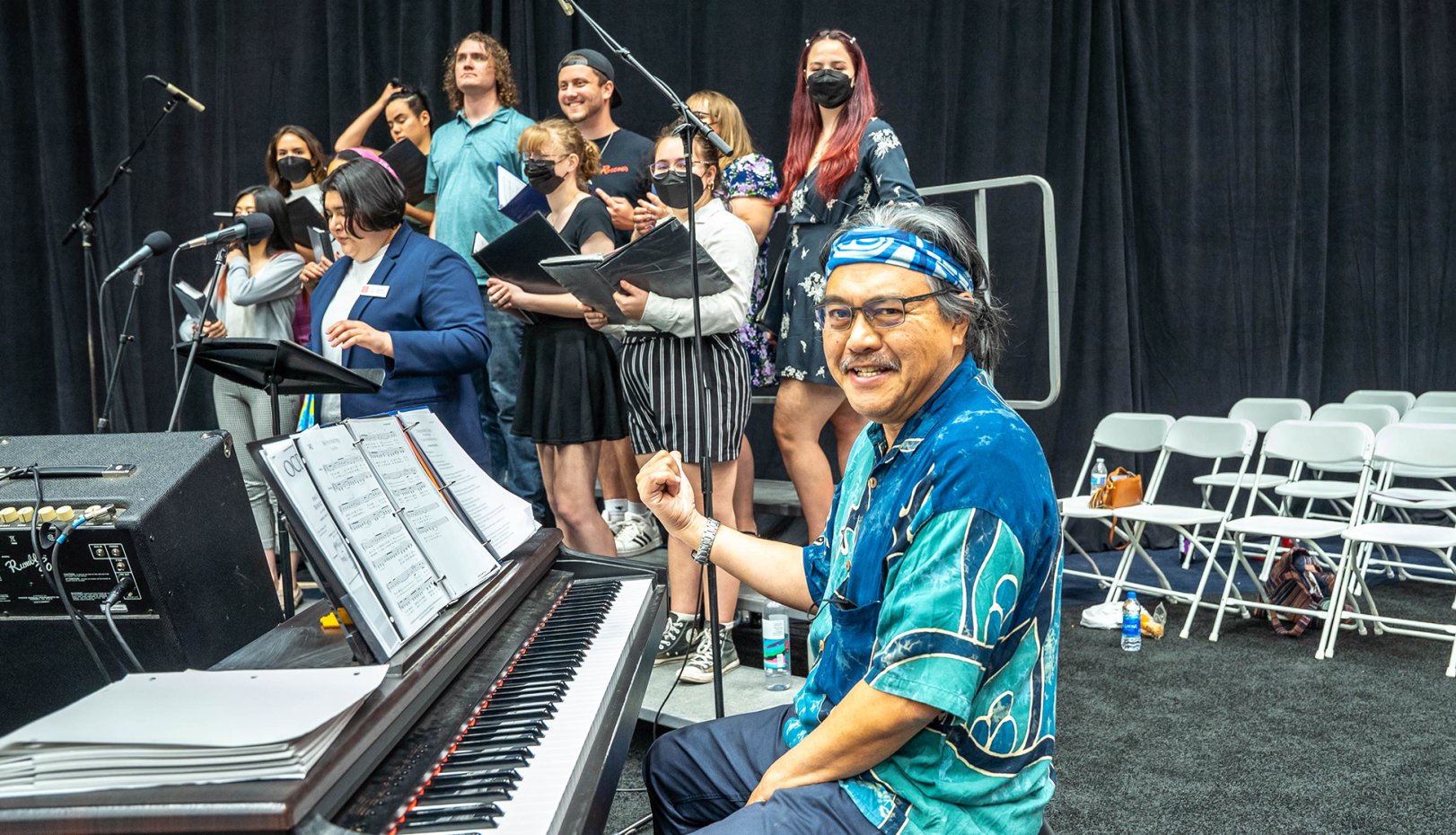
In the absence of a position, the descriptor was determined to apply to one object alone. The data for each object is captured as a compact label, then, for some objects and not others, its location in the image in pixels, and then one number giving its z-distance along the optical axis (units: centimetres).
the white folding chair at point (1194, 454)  450
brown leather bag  471
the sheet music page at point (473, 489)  173
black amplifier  144
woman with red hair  303
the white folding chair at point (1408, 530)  393
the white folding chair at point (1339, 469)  493
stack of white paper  86
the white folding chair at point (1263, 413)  540
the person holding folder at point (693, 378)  293
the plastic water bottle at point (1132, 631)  404
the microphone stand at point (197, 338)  218
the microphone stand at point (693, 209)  206
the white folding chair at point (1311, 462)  414
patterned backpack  426
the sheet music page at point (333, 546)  120
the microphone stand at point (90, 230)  397
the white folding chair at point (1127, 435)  517
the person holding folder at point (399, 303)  262
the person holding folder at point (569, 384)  321
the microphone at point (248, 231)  269
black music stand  204
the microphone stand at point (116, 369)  296
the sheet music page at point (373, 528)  128
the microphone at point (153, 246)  296
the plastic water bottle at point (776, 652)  300
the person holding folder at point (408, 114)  457
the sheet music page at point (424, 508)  149
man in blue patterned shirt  127
